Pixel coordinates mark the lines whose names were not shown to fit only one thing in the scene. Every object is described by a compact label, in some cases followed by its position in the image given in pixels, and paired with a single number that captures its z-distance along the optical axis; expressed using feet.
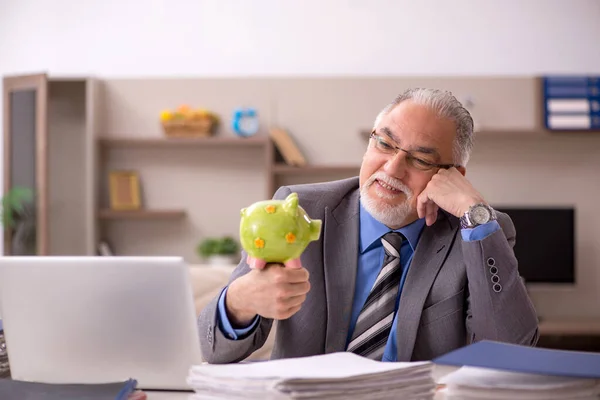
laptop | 3.79
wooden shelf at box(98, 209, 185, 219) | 16.79
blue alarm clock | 16.71
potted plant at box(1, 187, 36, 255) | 16.30
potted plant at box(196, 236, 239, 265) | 16.52
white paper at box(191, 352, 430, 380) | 3.23
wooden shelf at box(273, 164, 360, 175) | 16.74
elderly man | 4.94
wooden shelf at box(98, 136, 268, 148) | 16.63
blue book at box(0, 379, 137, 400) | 3.61
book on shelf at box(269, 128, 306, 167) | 16.56
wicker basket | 16.58
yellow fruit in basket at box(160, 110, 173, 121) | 16.61
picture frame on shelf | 17.02
